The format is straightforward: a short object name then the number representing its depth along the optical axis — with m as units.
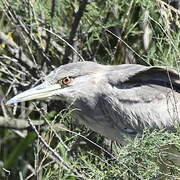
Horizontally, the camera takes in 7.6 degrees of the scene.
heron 9.33
